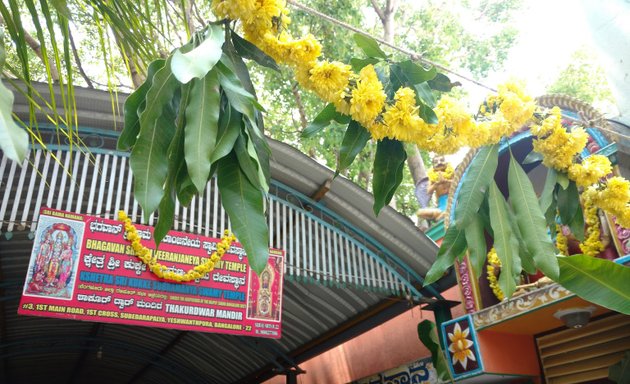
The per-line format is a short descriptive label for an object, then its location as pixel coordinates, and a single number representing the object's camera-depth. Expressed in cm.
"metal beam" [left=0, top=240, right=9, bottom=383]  772
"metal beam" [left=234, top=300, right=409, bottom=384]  654
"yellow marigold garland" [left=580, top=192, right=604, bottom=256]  449
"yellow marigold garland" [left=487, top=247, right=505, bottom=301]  527
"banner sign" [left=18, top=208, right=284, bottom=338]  446
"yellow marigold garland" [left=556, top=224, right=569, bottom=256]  500
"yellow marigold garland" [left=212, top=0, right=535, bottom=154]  202
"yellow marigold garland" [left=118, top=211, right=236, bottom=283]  488
